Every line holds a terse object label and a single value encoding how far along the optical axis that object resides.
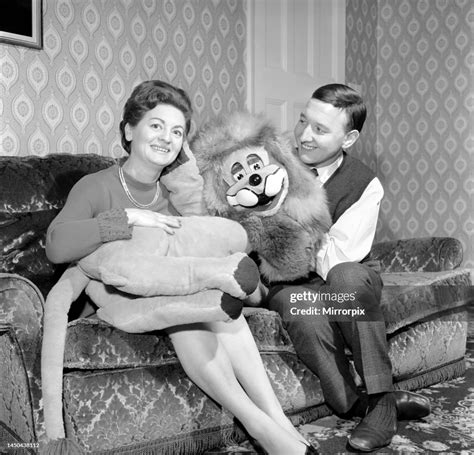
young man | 1.74
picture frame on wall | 2.38
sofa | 1.50
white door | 3.37
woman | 1.51
